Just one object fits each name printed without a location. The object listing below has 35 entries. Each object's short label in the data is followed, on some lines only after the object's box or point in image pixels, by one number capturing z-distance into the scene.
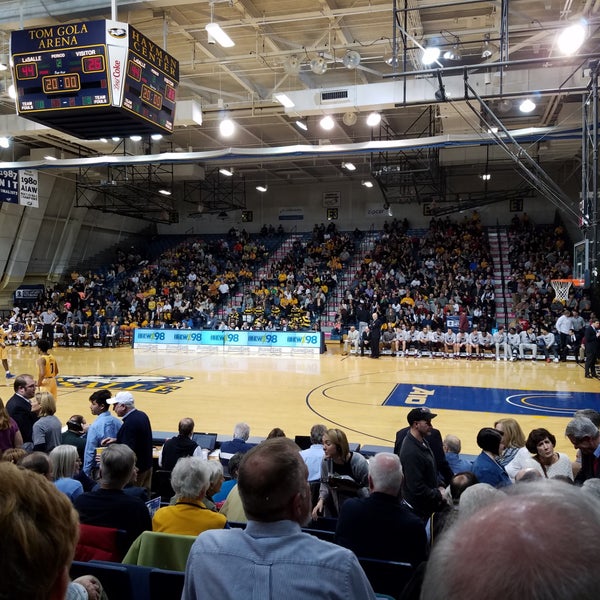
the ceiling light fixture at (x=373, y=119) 12.97
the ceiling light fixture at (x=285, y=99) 11.97
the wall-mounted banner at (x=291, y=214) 30.46
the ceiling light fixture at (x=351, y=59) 10.84
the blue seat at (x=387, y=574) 2.51
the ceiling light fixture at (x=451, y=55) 7.98
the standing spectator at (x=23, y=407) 5.72
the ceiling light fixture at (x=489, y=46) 11.00
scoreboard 7.03
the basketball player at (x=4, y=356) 12.89
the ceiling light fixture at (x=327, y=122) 12.95
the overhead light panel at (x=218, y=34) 8.83
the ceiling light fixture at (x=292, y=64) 12.16
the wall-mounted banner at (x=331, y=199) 29.75
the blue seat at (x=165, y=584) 2.32
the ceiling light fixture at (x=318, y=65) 11.55
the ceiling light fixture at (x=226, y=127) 12.92
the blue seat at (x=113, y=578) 2.38
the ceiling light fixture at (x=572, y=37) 6.72
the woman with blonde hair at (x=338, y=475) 4.05
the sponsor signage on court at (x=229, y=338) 19.20
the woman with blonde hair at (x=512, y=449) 4.42
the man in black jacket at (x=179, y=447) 5.29
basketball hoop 14.64
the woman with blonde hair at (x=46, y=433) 5.15
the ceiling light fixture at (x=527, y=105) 11.57
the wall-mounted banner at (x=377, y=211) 28.97
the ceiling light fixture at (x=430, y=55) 7.63
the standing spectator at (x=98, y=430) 5.22
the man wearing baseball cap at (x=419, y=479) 3.98
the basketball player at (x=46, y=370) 7.88
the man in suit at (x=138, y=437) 5.11
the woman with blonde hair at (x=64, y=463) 3.63
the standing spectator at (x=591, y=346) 13.08
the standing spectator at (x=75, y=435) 5.37
